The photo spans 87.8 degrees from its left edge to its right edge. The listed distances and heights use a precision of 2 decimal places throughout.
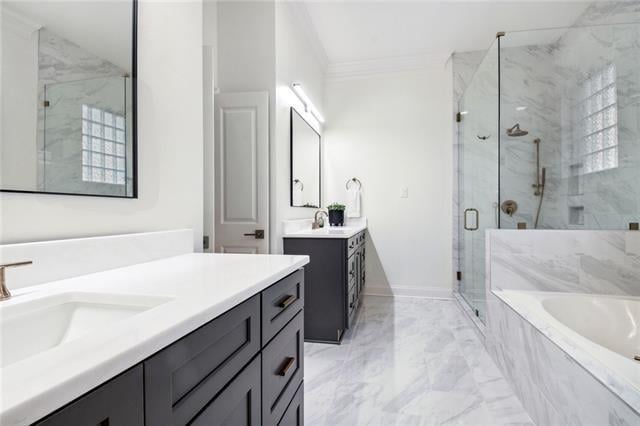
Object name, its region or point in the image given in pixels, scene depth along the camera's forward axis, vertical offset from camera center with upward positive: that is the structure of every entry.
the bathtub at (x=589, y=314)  1.54 -0.49
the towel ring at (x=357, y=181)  3.85 +0.35
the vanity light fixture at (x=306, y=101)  2.76 +1.02
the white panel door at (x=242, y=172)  2.36 +0.28
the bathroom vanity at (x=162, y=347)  0.37 -0.21
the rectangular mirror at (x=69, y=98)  0.78 +0.32
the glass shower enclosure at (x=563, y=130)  2.06 +0.56
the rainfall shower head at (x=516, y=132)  2.38 +0.57
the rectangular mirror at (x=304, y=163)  2.80 +0.45
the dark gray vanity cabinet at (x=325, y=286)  2.41 -0.54
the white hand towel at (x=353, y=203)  3.79 +0.10
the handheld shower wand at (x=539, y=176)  2.33 +0.25
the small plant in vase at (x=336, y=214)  3.50 -0.03
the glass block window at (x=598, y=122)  2.11 +0.59
